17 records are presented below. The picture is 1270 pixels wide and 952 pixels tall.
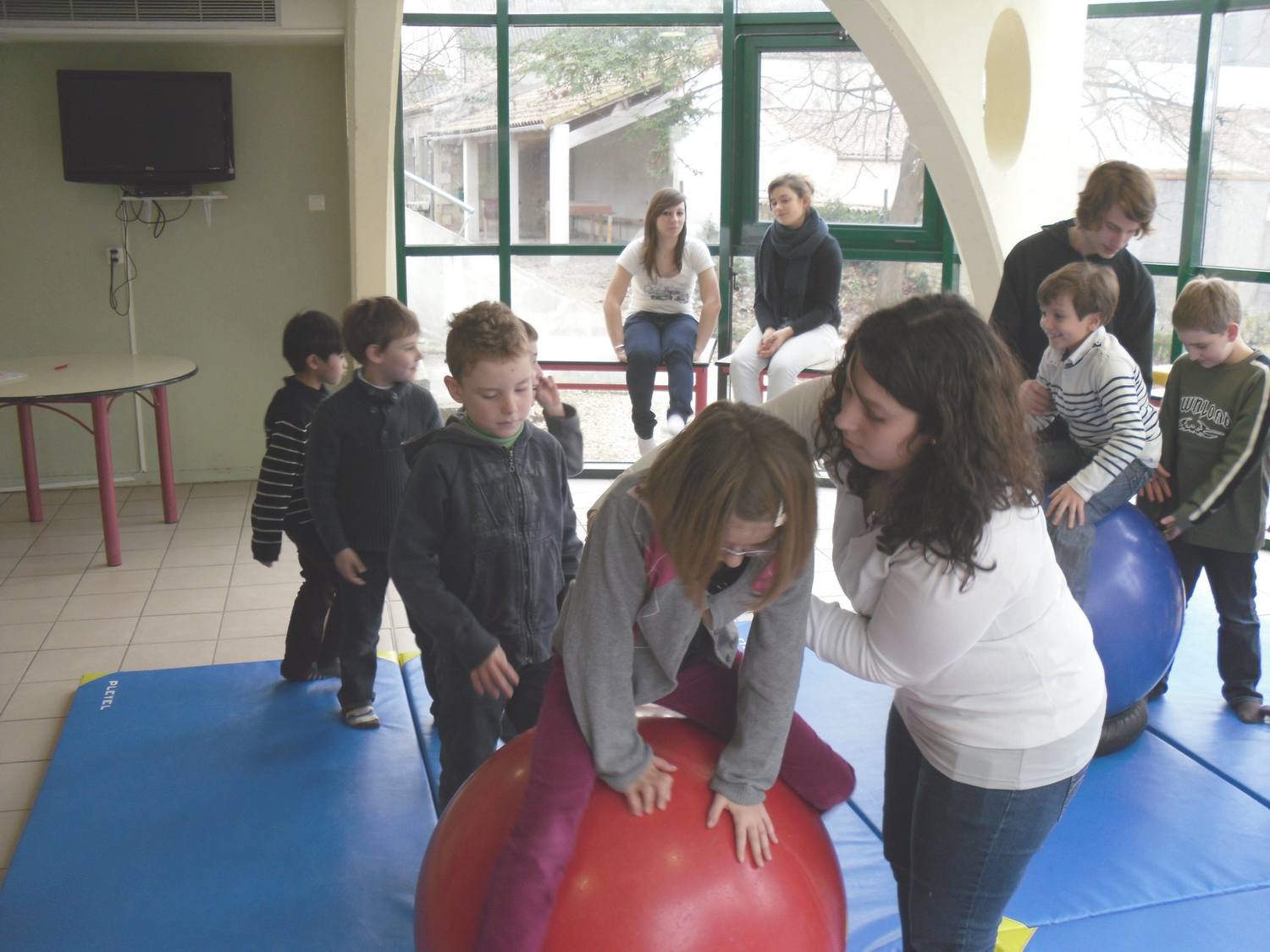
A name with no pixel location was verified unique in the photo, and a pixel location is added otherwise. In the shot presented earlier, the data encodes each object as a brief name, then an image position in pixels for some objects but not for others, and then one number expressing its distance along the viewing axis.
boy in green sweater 3.61
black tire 3.48
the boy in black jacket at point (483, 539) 2.53
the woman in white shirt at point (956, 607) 1.69
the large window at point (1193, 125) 5.99
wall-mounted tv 6.33
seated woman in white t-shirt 6.23
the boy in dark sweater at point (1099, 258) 3.44
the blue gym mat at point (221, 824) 2.68
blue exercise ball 3.29
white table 5.19
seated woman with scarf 5.84
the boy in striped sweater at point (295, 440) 3.65
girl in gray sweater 1.61
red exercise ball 1.74
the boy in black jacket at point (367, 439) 3.29
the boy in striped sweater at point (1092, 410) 3.18
